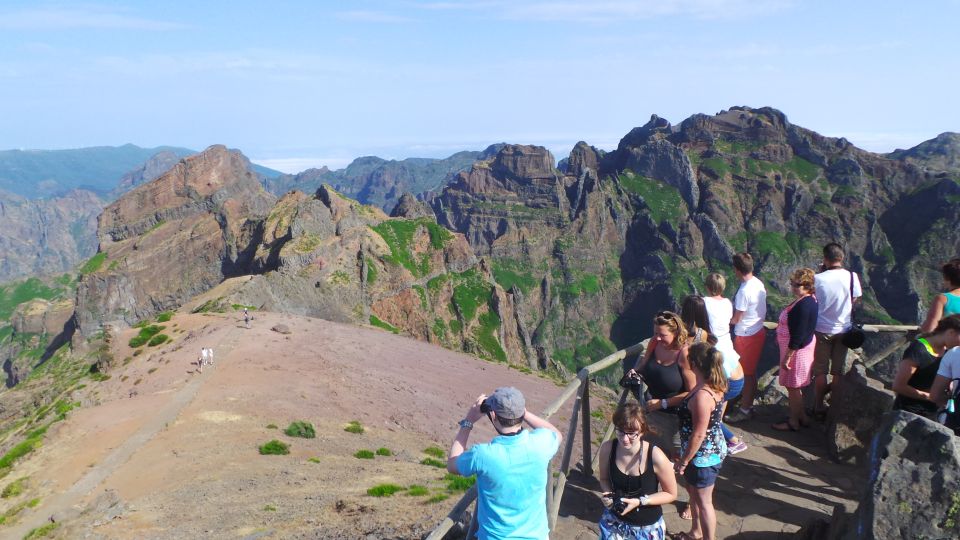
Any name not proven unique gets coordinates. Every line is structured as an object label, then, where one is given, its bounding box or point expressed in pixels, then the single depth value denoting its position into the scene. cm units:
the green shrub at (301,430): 2280
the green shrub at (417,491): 1459
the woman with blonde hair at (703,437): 688
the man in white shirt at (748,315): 1027
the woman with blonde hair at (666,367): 804
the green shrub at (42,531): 1580
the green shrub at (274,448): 2015
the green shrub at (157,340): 3984
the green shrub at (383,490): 1500
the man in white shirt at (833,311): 1069
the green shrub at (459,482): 1537
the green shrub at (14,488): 2070
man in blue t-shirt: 568
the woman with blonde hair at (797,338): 1016
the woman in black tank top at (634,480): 607
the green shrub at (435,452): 2366
